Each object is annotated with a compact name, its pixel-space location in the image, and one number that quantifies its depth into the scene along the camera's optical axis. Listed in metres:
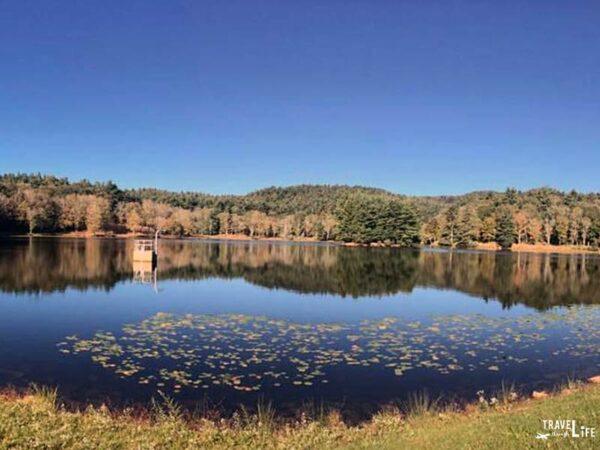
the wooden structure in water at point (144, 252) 50.34
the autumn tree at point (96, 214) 132.00
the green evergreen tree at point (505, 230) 123.62
